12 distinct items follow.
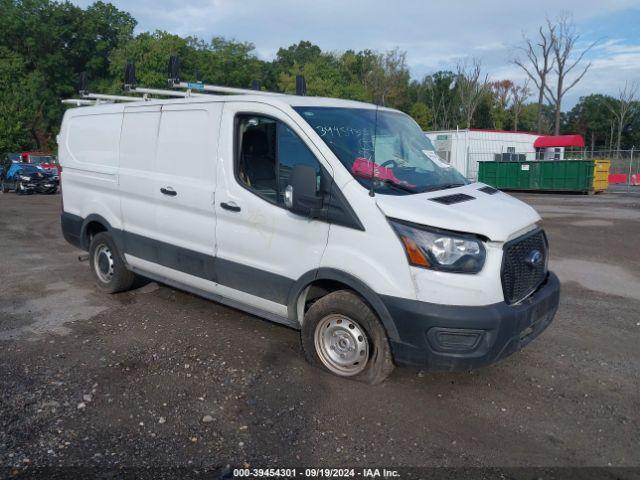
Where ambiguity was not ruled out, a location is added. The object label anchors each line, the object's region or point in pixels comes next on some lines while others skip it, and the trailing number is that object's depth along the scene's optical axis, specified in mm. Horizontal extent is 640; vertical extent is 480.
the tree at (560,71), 52469
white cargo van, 3666
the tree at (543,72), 53469
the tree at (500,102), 74875
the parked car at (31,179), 23500
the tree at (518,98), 72769
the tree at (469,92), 63531
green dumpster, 24688
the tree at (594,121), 84562
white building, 33188
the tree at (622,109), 69375
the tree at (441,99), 69500
